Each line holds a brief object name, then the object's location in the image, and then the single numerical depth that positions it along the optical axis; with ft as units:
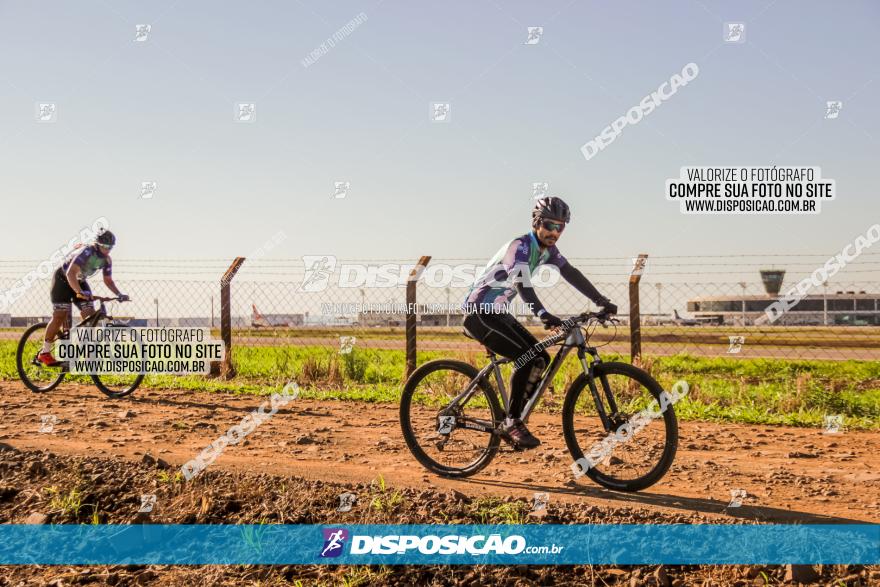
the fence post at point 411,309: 37.73
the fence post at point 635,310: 36.99
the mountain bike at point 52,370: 32.60
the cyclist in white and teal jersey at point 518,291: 17.47
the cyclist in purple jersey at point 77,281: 31.53
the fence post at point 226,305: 41.63
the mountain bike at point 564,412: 16.83
